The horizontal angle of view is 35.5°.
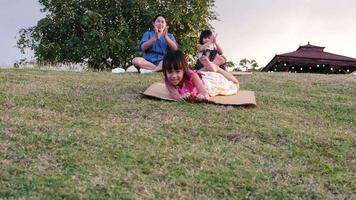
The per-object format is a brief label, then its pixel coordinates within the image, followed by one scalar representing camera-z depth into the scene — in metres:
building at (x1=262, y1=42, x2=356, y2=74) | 23.25
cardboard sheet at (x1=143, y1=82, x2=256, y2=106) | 7.06
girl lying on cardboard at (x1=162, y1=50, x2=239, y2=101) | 6.80
